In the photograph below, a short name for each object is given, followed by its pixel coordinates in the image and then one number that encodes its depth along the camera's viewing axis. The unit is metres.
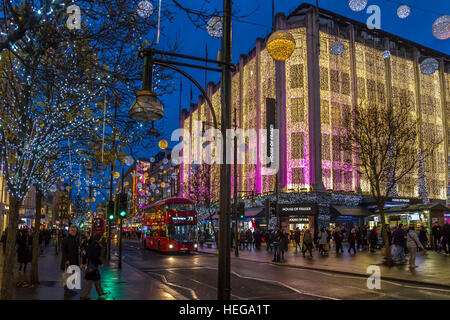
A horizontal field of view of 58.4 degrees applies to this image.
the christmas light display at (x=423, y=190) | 43.97
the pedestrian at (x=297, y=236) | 30.57
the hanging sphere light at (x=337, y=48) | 22.17
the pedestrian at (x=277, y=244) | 21.48
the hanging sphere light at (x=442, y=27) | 11.61
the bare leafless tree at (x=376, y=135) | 19.32
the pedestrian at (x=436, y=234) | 25.81
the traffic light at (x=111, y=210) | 20.42
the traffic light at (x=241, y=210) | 26.39
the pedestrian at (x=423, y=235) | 25.71
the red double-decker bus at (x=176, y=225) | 28.78
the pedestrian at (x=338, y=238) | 26.41
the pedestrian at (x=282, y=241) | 21.62
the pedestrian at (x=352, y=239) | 25.94
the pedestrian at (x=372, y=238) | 26.64
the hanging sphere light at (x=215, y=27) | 8.02
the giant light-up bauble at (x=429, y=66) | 15.61
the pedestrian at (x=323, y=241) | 25.23
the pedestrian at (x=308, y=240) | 24.58
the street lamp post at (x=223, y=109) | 6.63
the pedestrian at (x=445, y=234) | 23.42
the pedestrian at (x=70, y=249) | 11.47
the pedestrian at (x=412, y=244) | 16.56
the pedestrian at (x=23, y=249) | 15.99
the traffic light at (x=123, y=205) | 18.55
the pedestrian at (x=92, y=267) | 9.80
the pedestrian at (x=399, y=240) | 17.78
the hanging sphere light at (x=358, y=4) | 14.68
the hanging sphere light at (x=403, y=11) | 14.77
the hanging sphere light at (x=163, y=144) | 31.19
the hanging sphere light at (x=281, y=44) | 11.60
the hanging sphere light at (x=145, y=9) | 7.28
